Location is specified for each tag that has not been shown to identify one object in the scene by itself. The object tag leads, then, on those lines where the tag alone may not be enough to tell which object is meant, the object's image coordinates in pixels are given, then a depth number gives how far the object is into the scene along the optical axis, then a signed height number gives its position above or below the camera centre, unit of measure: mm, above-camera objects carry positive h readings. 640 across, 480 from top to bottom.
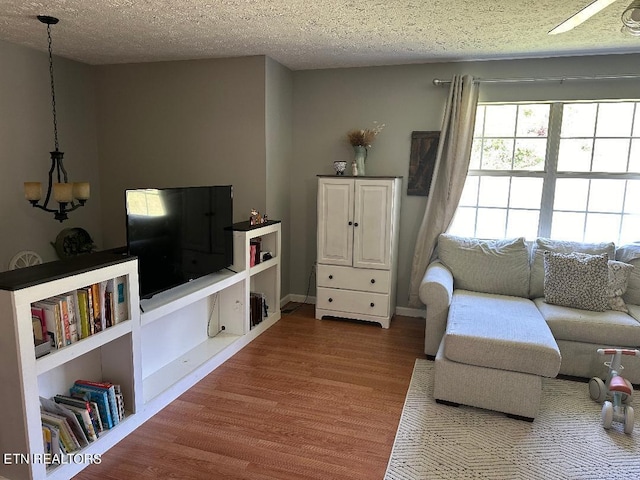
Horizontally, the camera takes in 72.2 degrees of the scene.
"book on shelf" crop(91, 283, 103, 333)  2141 -664
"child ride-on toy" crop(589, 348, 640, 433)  2447 -1238
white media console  1791 -986
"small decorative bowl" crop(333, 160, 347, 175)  4094 +102
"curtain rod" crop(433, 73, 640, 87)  3488 +849
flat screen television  2518 -383
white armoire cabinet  3898 -620
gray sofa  2566 -913
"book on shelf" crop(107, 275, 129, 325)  2240 -654
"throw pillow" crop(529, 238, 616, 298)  3471 -534
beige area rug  2109 -1378
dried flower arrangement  4051 +372
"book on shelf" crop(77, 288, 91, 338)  2068 -657
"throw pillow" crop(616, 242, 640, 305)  3277 -681
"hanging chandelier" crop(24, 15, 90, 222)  2916 -137
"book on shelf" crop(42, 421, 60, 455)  1963 -1195
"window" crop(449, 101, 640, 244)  3688 +80
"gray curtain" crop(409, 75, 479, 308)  3822 +98
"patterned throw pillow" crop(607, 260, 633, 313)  3193 -729
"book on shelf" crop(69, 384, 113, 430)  2234 -1153
